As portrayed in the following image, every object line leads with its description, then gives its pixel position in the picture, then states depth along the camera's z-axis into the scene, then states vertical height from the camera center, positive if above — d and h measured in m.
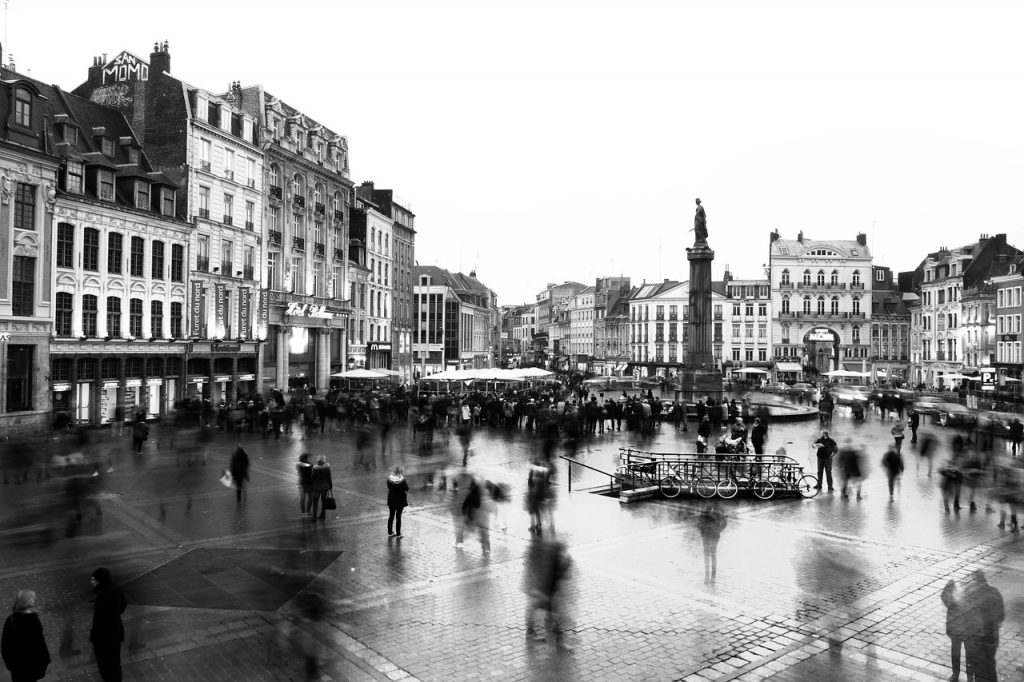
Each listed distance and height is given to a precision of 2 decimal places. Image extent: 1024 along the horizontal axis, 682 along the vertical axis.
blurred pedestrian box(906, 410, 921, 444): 30.41 -2.30
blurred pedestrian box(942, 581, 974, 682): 9.18 -3.30
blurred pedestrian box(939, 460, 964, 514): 17.02 -2.61
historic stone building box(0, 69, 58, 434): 30.50 +4.37
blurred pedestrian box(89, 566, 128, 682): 8.05 -2.75
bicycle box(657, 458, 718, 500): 18.73 -2.89
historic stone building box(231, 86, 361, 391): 49.81 +8.20
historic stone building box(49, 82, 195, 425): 33.78 +4.19
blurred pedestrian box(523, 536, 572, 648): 10.06 -3.30
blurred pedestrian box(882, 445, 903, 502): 18.30 -2.36
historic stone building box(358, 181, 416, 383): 71.62 +8.71
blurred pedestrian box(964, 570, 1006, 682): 8.88 -3.34
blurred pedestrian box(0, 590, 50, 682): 7.25 -2.56
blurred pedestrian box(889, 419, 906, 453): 22.31 -2.07
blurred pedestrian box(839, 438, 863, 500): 17.89 -2.28
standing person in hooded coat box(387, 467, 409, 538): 14.73 -2.44
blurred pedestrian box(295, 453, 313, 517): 16.48 -2.43
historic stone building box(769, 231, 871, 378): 95.31 +7.02
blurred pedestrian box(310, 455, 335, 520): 16.03 -2.38
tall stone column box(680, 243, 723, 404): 44.66 +1.43
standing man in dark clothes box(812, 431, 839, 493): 19.42 -2.23
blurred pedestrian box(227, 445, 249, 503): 17.44 -2.25
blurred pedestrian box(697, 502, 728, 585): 12.80 -3.25
